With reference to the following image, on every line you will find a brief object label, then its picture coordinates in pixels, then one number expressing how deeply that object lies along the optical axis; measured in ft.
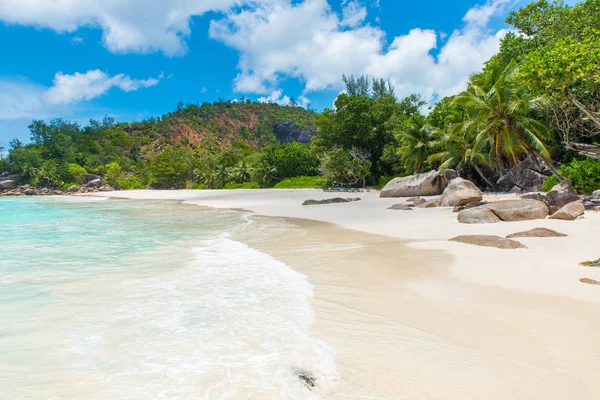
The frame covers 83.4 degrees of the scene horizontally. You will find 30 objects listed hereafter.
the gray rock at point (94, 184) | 247.89
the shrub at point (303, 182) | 148.40
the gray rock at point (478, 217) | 35.60
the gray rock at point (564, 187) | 49.93
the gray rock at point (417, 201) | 59.16
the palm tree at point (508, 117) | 56.34
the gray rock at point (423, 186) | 80.53
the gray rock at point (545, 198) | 40.60
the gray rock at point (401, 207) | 53.87
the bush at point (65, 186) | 251.80
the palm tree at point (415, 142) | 100.53
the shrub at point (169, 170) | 226.38
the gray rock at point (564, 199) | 40.21
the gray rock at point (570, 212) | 32.91
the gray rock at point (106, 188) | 244.87
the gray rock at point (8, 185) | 255.70
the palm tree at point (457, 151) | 79.41
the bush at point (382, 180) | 123.87
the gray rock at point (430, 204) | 54.03
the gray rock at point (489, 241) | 24.35
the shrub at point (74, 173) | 255.29
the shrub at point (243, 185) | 177.58
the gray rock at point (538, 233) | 26.86
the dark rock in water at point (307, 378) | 8.88
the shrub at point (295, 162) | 165.99
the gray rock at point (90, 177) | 266.77
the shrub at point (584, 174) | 53.72
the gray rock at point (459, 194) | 50.75
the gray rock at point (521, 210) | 34.76
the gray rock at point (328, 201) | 73.55
